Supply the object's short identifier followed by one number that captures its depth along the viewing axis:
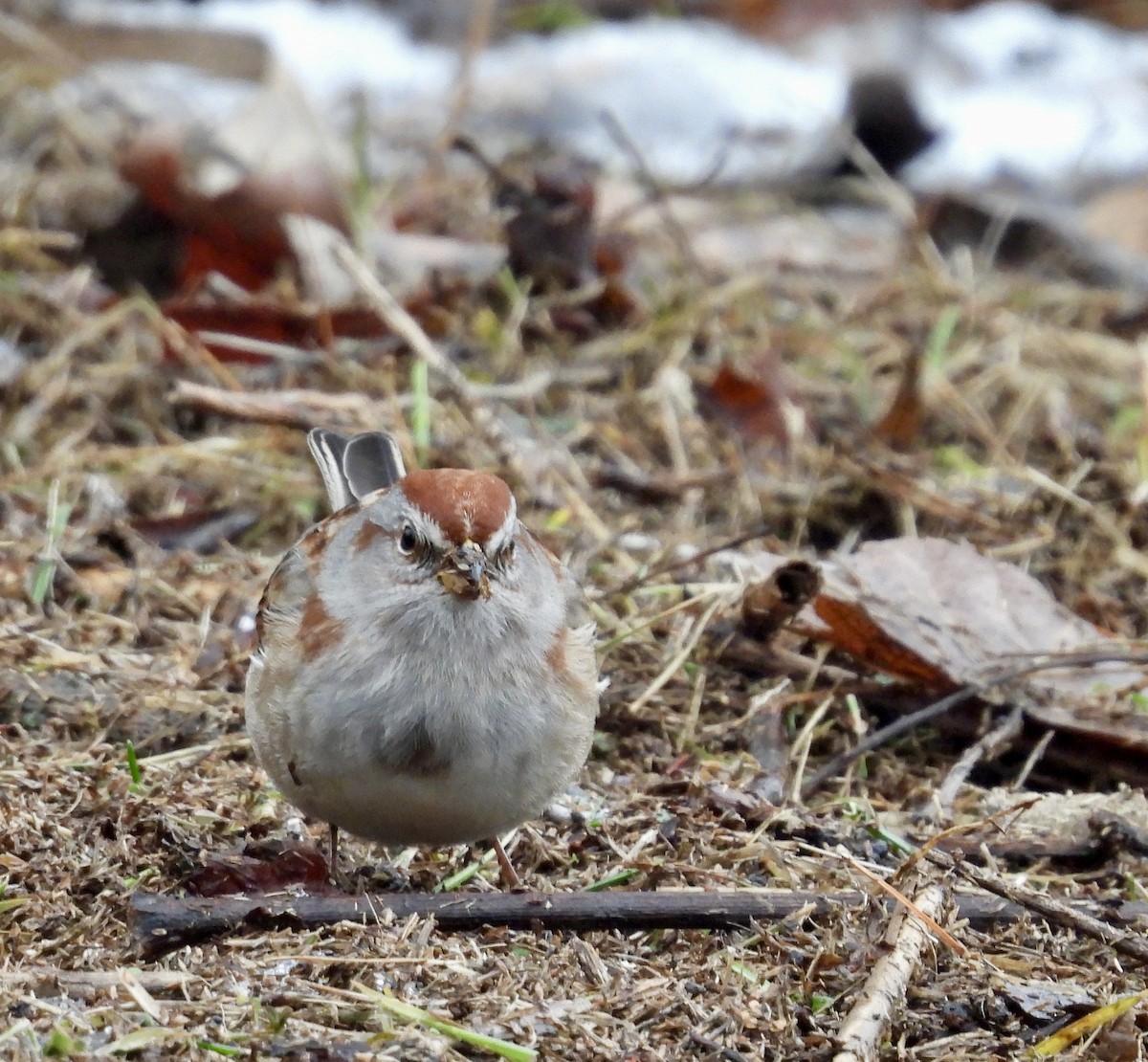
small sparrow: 6.18
